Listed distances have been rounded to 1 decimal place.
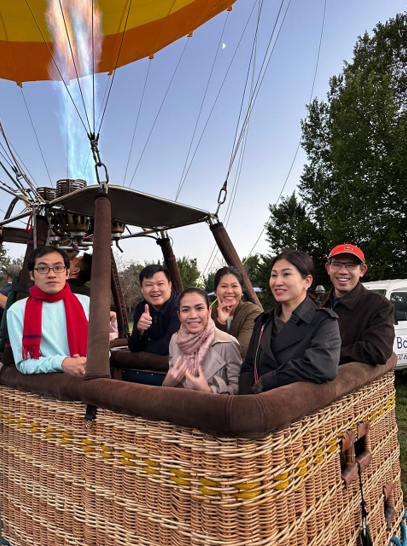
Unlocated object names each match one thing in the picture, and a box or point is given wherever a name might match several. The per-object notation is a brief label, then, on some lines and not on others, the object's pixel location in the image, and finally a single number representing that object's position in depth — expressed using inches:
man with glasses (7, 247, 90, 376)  72.6
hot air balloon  47.0
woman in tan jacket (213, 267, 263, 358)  93.7
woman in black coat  55.9
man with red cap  77.0
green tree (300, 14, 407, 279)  518.0
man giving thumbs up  97.5
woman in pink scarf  65.6
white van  258.8
